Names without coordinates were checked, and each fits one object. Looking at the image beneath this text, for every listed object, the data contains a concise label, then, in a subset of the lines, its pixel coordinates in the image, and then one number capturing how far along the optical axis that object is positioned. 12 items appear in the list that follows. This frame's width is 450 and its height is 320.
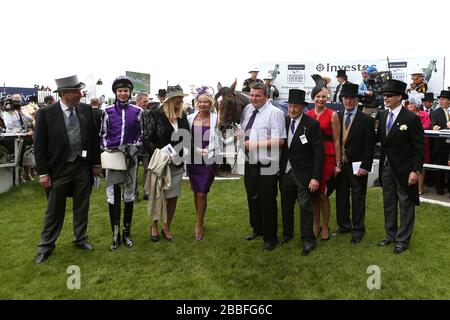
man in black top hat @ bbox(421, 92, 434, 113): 8.52
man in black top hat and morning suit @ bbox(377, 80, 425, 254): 4.53
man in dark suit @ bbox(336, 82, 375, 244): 4.89
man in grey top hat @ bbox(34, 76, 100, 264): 4.38
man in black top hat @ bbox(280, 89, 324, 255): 4.57
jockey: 4.62
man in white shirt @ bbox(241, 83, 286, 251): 4.68
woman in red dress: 4.87
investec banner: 10.12
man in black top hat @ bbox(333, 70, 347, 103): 9.64
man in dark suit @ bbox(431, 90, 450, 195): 7.54
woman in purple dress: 4.97
